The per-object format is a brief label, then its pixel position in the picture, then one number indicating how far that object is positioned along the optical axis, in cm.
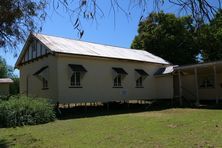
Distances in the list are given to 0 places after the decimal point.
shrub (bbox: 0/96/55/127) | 1791
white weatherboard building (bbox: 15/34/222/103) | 2477
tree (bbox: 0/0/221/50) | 1290
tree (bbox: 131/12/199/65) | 4241
